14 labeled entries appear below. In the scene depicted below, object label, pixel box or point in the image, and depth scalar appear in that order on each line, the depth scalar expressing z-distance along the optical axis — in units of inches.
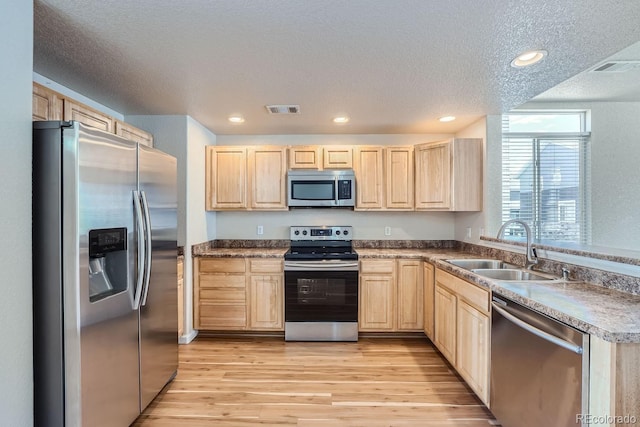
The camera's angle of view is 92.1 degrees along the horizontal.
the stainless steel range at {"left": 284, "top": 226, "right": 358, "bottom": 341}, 129.2
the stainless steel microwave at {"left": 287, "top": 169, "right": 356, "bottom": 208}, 141.0
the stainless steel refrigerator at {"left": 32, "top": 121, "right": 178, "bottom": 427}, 56.9
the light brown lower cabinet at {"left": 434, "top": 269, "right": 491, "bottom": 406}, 81.7
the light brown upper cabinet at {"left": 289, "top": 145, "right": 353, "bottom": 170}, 143.8
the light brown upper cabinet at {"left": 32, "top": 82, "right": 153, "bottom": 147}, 71.7
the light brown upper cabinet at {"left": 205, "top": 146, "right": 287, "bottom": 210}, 143.6
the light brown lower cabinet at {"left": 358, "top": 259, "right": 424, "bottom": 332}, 131.4
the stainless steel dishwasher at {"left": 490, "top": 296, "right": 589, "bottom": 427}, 51.5
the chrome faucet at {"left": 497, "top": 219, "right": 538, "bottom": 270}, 92.1
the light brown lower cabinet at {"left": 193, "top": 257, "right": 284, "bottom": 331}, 131.5
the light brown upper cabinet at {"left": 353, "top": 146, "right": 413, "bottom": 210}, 143.6
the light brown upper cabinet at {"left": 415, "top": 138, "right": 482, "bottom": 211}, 129.3
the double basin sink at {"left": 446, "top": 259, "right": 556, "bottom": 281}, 91.2
